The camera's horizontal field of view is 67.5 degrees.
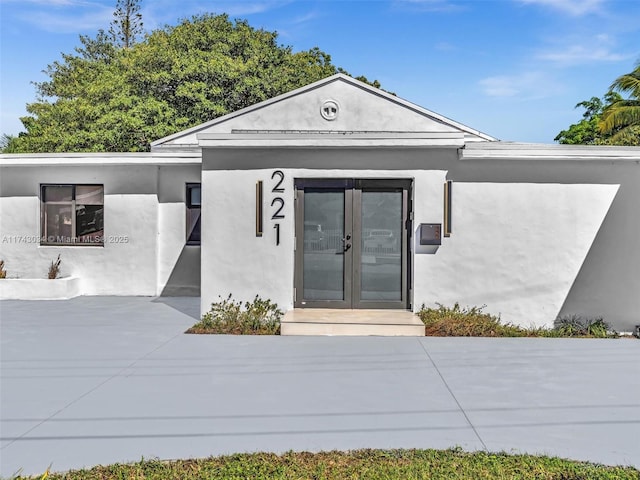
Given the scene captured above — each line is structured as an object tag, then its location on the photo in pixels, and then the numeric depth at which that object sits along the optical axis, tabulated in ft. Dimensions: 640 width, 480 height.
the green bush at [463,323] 26.32
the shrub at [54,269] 38.58
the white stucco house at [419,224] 27.94
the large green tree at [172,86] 68.85
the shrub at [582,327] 27.12
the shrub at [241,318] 26.76
